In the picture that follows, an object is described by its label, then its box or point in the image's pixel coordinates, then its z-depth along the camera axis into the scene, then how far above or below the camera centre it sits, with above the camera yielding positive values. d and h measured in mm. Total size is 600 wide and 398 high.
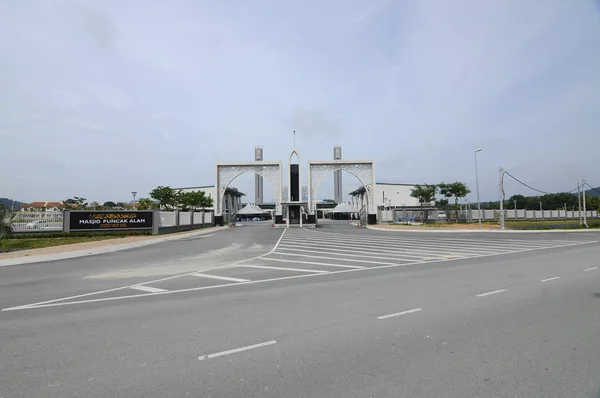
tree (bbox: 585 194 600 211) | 53894 +1855
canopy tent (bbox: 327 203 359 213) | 82438 +1996
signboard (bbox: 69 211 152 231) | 26906 +71
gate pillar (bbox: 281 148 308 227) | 51062 +4005
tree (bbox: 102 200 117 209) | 88312 +4441
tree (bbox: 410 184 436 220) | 55812 +3557
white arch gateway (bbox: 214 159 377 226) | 52438 +6316
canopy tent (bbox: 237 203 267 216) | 83725 +2028
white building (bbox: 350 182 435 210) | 91119 +5503
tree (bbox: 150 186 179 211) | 53438 +3817
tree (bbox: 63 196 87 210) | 55806 +3725
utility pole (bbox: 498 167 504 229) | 33553 +1804
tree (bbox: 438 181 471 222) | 49812 +3481
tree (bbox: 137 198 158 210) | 59078 +2867
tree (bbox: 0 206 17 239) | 18391 +107
